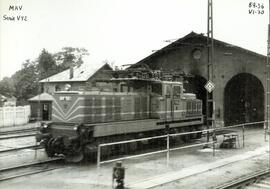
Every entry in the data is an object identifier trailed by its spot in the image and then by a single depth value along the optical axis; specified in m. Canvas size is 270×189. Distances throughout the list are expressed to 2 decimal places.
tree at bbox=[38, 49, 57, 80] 57.09
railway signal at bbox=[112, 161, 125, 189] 8.34
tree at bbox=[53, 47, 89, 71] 65.88
